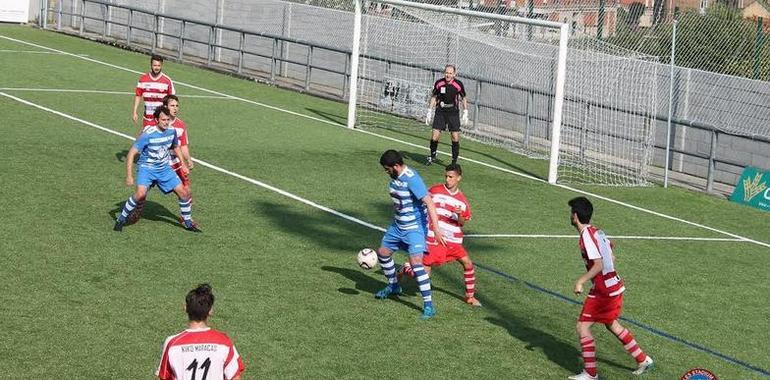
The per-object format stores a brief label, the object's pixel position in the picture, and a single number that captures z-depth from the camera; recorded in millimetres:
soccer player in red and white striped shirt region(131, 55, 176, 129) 20656
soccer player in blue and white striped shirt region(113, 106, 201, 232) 15836
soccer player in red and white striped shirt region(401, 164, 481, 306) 13580
